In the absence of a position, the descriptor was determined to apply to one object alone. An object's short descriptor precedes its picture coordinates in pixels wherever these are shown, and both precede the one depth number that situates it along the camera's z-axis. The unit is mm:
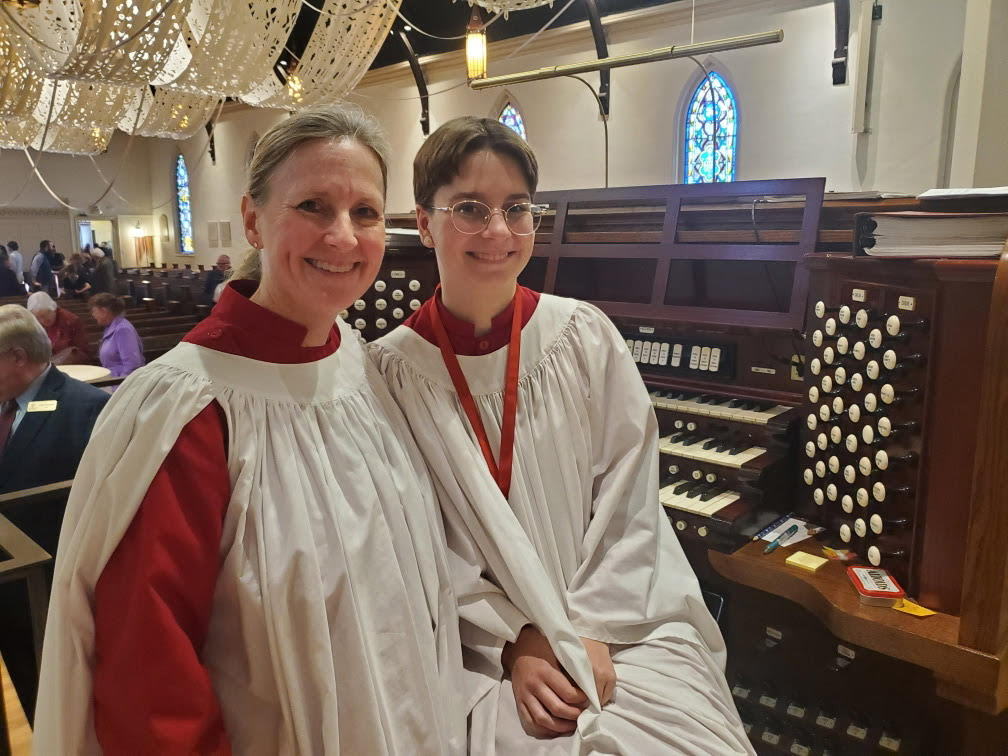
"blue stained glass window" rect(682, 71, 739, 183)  7992
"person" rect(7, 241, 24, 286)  13589
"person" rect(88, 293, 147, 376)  5945
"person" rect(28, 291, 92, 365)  6395
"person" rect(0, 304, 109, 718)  3355
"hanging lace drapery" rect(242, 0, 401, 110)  2842
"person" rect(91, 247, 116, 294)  11914
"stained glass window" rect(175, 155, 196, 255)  17953
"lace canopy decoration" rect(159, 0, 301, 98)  2311
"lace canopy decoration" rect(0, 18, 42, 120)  2645
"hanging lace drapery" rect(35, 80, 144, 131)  3465
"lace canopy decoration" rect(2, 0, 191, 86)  1894
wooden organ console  1774
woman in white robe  1070
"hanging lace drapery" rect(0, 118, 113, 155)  4344
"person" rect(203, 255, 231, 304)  9667
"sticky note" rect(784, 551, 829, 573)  2135
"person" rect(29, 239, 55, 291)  12938
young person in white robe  1383
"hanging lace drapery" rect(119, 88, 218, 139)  3795
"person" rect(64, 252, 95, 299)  12156
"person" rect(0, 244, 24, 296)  10281
